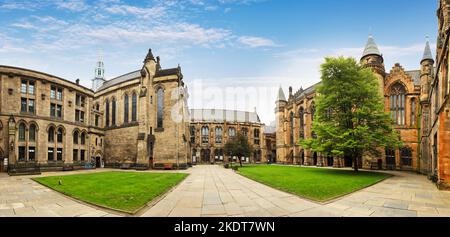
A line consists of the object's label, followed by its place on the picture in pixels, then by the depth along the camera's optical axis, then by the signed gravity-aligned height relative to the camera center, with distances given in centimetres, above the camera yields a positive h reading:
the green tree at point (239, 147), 4153 -344
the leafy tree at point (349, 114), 2211 +170
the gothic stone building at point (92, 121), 3000 +172
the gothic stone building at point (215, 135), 6712 -153
